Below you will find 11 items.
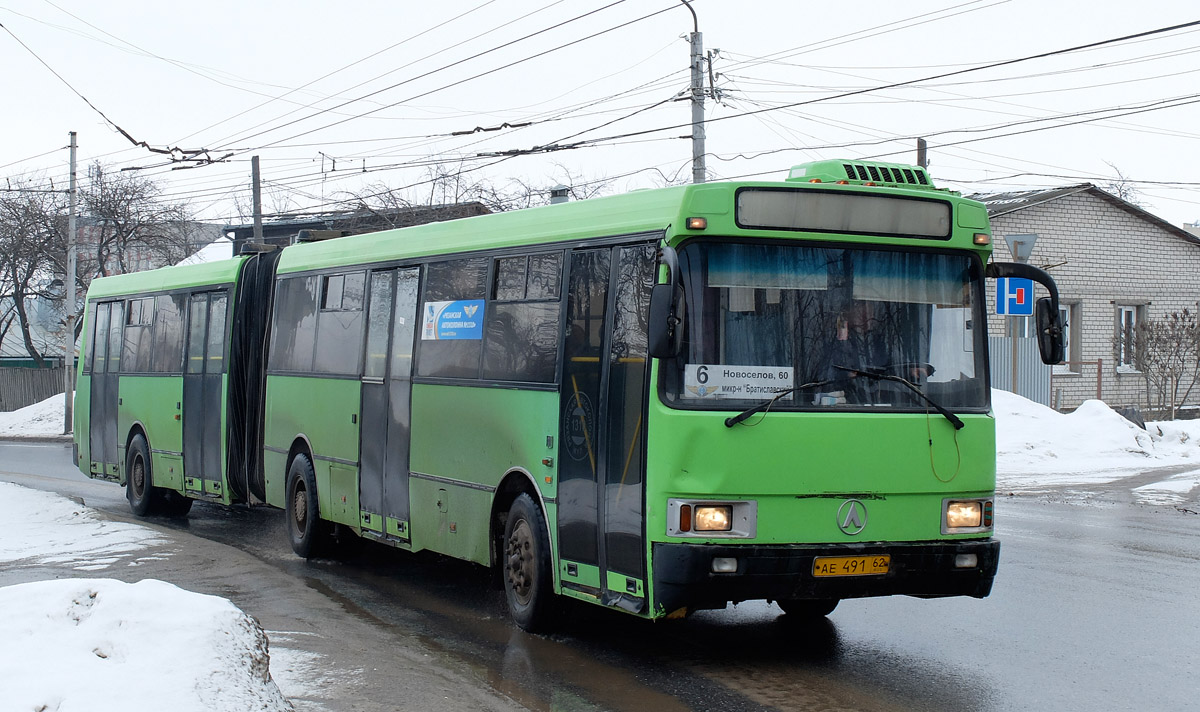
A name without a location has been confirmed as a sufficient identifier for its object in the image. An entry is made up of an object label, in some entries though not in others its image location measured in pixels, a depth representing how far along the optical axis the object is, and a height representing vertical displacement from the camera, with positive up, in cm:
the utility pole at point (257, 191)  3506 +512
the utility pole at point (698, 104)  2369 +518
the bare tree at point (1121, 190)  6139 +932
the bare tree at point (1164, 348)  3047 +91
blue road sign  2175 +147
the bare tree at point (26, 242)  5262 +566
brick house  3481 +326
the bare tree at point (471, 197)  4444 +655
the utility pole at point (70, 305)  3862 +228
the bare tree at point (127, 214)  5044 +656
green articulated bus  728 -7
